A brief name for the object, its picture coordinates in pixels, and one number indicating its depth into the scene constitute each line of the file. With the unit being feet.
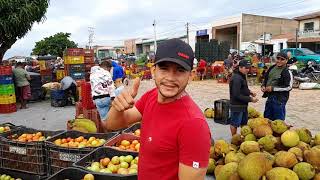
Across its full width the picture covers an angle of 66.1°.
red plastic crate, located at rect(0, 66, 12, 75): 28.37
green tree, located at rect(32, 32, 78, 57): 131.62
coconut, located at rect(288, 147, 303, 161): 10.31
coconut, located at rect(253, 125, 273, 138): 12.20
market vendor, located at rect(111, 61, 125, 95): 24.44
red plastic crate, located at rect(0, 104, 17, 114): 29.02
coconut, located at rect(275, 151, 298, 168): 9.85
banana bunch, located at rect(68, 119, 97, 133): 15.08
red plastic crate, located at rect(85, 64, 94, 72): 37.45
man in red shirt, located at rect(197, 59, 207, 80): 61.66
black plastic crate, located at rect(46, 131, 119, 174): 10.85
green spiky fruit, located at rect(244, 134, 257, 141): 12.41
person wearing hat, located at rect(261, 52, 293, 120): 16.71
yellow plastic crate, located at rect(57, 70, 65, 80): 40.68
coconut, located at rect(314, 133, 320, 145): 11.60
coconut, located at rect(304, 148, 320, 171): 9.97
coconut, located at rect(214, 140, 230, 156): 12.22
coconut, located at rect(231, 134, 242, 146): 13.08
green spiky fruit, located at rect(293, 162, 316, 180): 9.53
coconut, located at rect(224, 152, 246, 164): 11.20
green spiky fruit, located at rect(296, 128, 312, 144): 11.79
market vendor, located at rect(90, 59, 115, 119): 17.75
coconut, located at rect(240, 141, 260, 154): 11.21
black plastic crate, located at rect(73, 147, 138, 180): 9.85
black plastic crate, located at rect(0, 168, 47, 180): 11.41
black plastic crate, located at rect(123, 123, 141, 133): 14.17
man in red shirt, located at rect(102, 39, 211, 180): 4.16
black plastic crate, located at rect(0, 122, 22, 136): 13.19
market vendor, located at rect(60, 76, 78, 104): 31.07
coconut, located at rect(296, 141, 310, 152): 10.92
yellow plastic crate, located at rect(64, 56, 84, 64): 35.52
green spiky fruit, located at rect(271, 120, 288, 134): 12.27
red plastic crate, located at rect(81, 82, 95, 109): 19.51
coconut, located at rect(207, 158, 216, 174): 12.26
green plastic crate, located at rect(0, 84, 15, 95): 28.46
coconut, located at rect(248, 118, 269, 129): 12.86
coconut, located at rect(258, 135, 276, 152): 11.38
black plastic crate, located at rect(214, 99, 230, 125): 22.74
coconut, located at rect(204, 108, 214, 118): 25.08
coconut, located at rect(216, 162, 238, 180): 10.46
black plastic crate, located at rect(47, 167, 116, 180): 8.83
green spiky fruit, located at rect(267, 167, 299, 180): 9.09
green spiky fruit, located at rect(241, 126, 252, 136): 12.91
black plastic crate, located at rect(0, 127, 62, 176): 11.33
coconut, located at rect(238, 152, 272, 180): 9.41
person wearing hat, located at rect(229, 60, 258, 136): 16.75
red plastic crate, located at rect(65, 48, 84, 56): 35.74
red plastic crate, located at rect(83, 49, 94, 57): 37.35
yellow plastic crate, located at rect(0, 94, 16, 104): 28.93
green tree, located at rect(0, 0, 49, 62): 31.31
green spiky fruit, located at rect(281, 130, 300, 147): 11.30
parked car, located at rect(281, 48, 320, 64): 58.22
